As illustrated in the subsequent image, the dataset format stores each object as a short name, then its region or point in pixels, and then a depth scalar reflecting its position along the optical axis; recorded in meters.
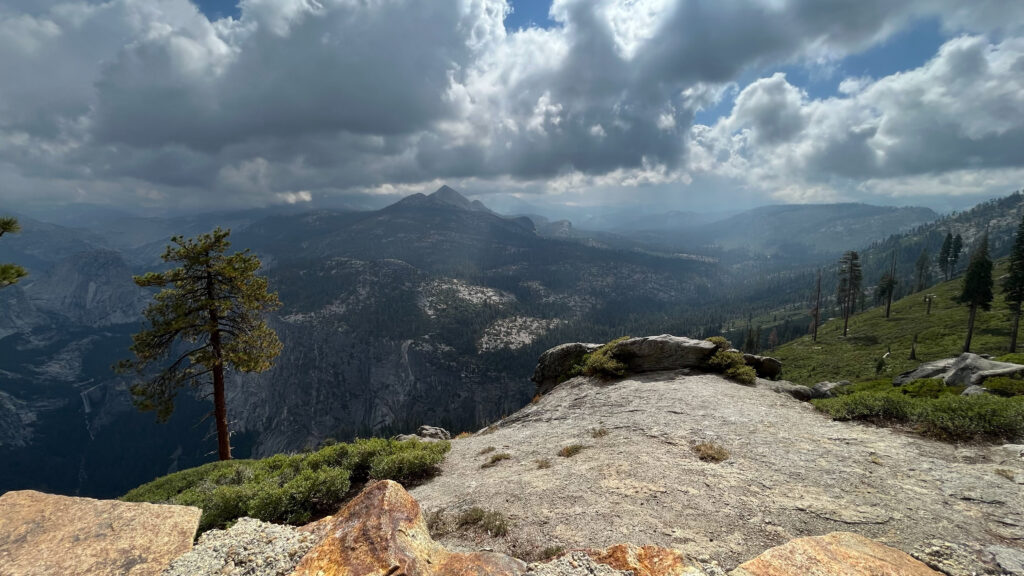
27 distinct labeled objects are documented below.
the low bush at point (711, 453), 11.33
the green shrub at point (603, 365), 23.53
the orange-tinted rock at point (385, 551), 5.41
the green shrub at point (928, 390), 16.38
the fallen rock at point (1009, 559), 5.84
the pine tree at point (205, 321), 20.38
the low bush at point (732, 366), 21.39
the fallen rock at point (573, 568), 5.63
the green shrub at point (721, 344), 24.44
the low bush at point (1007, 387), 15.62
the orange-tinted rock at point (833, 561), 5.52
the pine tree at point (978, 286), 53.59
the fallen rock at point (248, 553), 5.70
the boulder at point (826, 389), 22.89
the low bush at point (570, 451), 13.14
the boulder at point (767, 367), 25.53
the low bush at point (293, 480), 10.82
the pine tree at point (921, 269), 134.50
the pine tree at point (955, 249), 124.50
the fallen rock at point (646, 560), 5.62
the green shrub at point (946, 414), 10.91
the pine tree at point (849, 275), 80.18
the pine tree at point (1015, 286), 49.78
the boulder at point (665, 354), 23.56
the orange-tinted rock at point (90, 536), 6.19
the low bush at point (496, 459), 13.59
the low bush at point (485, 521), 8.52
